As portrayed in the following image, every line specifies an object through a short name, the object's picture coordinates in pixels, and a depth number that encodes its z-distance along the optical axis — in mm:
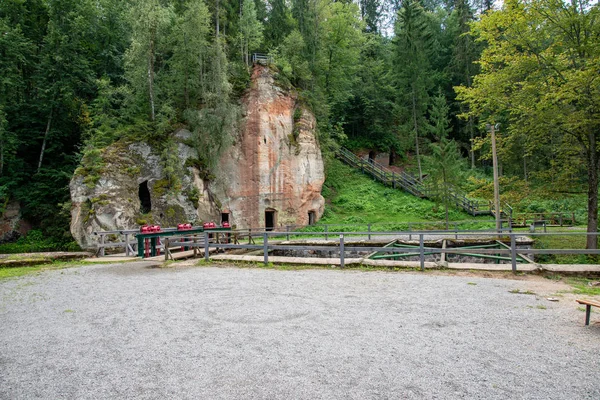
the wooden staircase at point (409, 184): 28062
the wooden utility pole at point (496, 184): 16422
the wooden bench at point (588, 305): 4803
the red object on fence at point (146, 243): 13212
